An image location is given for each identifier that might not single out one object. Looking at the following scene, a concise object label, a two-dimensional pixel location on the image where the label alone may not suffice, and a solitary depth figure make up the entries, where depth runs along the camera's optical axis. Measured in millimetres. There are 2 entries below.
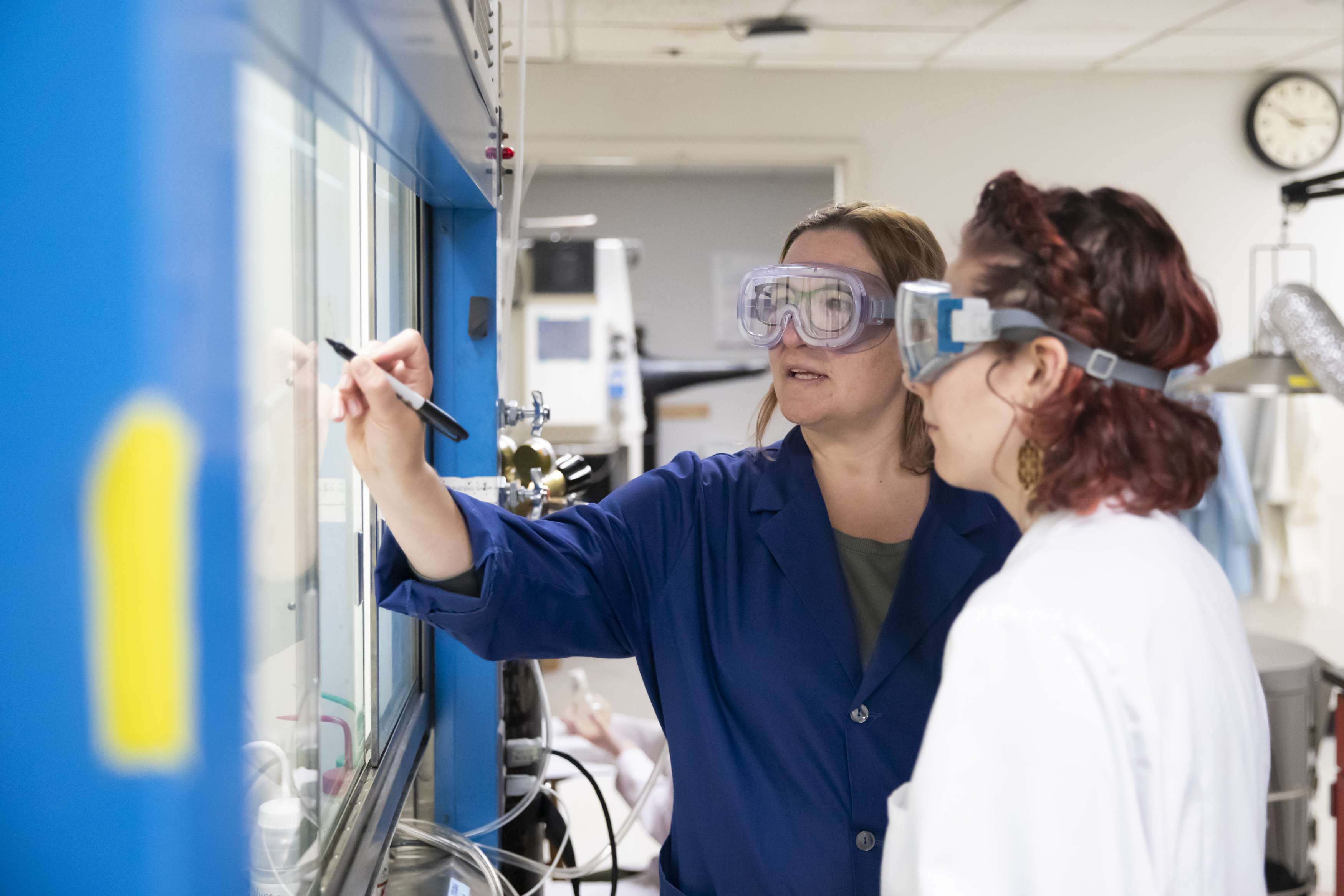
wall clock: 4266
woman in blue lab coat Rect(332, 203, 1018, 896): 1119
